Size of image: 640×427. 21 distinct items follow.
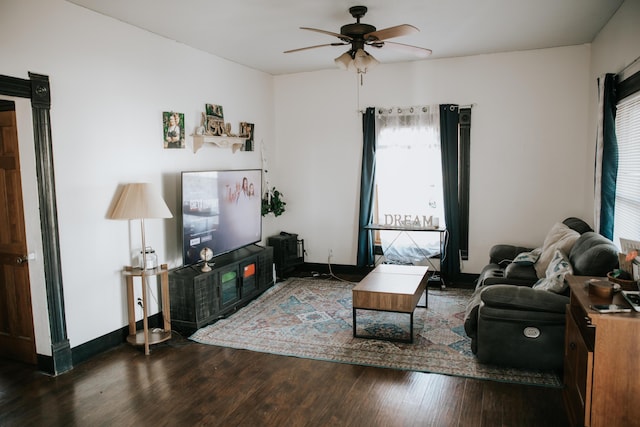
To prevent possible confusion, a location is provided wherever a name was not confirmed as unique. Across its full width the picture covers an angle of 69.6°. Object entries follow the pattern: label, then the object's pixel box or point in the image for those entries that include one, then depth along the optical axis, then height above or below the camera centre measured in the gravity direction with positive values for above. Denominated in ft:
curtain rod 18.08 +2.55
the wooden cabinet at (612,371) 7.01 -3.13
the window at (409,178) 18.65 -0.25
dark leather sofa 10.28 -3.45
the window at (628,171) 11.70 -0.11
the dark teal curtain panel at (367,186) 19.36 -0.56
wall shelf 15.60 +1.25
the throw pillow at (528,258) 14.24 -2.77
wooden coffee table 12.40 -3.31
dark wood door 10.95 -1.99
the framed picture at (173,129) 14.37 +1.52
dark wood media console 13.71 -3.58
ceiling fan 11.99 +3.49
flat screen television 14.14 -1.19
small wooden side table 12.45 -3.76
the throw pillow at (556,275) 10.67 -2.55
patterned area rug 11.24 -4.65
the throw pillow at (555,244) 12.85 -2.19
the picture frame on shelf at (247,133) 18.45 +1.71
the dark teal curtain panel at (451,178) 18.20 -0.28
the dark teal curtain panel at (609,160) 12.58 +0.20
